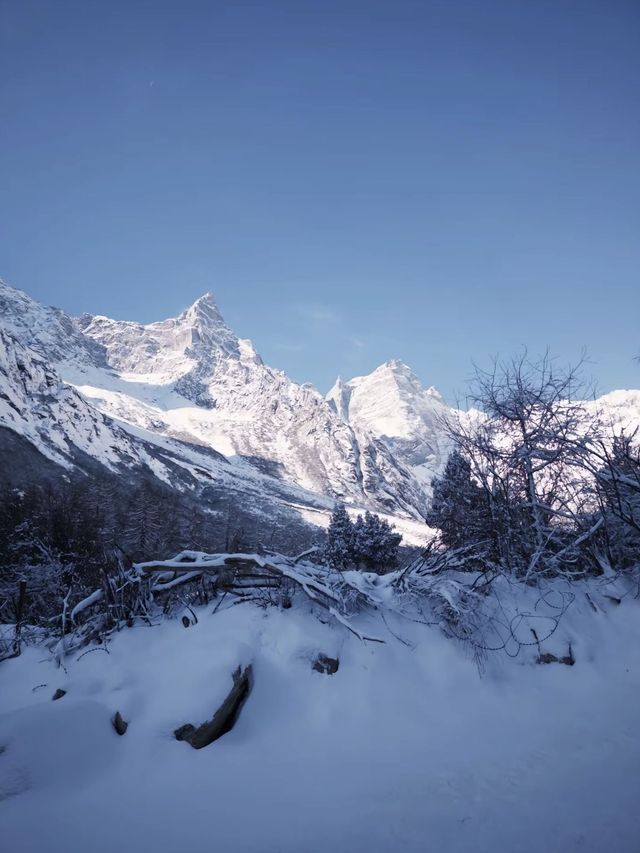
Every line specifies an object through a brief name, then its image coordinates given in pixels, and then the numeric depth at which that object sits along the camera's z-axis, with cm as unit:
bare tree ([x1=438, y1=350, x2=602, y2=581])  602
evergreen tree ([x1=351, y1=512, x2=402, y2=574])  2677
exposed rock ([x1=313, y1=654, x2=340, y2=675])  380
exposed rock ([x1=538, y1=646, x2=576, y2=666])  443
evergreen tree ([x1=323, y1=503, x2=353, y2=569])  2684
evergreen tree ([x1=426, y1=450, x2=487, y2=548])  730
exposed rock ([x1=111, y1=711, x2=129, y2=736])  316
